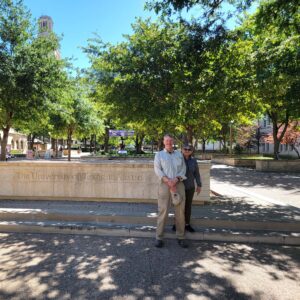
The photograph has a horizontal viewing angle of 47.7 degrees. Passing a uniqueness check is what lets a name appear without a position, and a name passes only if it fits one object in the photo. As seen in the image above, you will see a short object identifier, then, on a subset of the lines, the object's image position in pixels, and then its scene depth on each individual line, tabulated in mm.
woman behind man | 6523
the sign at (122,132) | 34109
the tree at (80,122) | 27547
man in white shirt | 5828
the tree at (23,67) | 10245
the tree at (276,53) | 8781
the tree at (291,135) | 28422
